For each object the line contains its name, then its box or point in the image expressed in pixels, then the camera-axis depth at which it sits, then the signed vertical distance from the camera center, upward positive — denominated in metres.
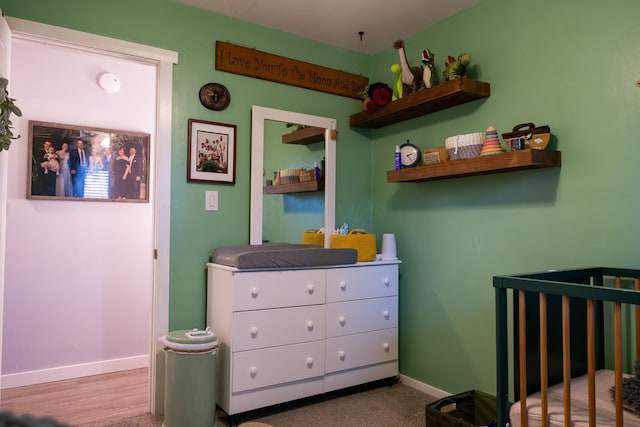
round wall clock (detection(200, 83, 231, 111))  2.65 +0.77
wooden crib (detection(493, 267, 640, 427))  1.39 -0.45
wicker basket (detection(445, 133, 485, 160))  2.36 +0.44
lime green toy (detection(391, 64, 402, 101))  2.85 +0.92
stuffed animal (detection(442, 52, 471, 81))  2.49 +0.89
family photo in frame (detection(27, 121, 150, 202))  3.07 +0.44
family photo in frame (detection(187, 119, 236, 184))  2.61 +0.43
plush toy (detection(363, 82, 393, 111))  3.00 +0.88
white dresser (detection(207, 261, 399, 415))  2.32 -0.58
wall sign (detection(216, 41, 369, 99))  2.73 +1.02
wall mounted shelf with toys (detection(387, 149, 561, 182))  2.07 +0.31
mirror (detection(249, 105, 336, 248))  2.78 +0.51
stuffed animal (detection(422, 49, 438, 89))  2.63 +0.92
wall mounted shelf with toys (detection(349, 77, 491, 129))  2.44 +0.73
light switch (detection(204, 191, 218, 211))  2.65 +0.15
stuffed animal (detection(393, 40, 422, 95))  2.74 +0.95
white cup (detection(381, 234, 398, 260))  2.94 -0.14
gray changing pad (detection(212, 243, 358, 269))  2.33 -0.17
